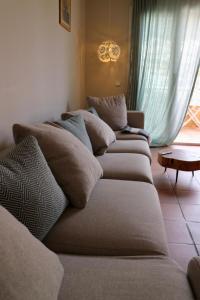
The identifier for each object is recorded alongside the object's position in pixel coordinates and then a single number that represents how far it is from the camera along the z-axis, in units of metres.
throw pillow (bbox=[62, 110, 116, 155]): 2.53
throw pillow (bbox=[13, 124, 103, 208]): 1.40
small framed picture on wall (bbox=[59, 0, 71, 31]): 2.87
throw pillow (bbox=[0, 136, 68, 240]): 0.99
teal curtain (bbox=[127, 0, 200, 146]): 4.20
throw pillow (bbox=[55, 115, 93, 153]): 1.98
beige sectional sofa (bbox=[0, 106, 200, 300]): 0.86
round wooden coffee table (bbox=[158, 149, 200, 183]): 2.85
